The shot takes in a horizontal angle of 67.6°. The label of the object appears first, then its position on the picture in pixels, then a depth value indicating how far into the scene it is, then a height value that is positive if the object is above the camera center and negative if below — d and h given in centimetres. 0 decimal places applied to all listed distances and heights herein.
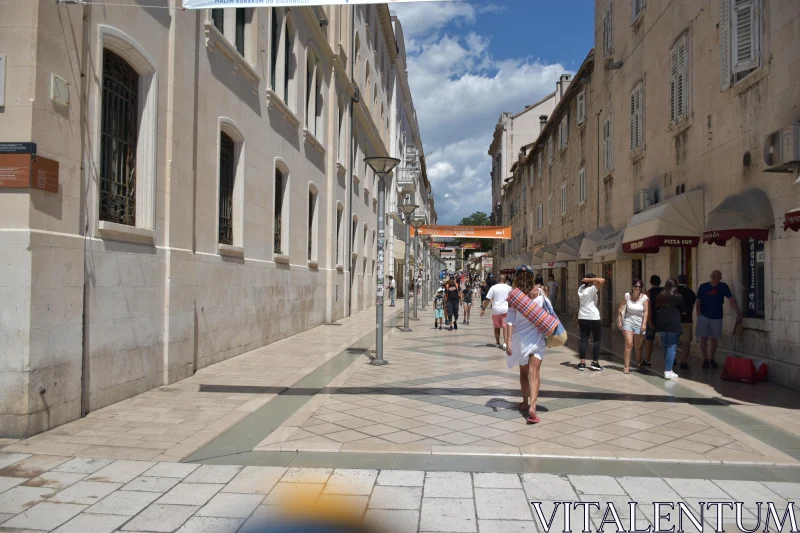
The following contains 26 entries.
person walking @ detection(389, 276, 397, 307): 2812 -16
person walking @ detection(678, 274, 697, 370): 1031 -51
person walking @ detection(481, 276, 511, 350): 1196 -28
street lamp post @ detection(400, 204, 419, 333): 1888 +244
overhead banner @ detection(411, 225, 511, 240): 3816 +349
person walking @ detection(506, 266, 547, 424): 651 -63
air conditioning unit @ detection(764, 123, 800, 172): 802 +191
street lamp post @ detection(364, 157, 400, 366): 1056 +125
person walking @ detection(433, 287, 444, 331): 1833 -65
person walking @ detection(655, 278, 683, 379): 945 -57
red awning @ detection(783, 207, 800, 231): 712 +82
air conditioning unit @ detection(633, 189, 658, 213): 1414 +211
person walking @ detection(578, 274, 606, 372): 1027 -47
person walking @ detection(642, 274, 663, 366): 1048 -51
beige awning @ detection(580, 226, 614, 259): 1825 +144
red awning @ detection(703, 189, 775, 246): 902 +107
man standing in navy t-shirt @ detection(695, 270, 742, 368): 990 -32
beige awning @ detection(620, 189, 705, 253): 1151 +123
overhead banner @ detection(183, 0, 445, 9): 580 +277
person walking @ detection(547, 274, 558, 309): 2413 -15
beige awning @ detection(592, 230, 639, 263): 1529 +101
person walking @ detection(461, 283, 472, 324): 1994 -44
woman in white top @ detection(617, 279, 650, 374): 986 -49
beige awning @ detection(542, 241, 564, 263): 2573 +147
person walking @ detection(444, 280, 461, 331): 1744 -35
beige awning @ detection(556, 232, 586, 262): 2116 +137
